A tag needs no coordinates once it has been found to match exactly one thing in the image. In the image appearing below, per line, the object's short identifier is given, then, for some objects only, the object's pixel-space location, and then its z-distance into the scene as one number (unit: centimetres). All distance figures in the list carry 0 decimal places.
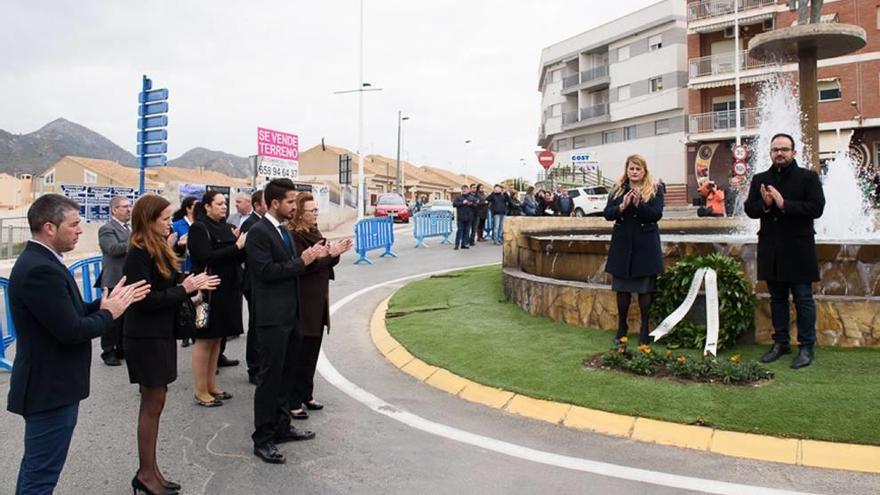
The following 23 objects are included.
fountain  624
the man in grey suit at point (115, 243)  687
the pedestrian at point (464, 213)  1944
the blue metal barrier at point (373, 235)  1631
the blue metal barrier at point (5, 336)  700
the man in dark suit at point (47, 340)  305
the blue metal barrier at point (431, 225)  2059
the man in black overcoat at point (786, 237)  562
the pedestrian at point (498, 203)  2075
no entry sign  2802
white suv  3438
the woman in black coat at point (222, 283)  568
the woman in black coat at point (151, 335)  385
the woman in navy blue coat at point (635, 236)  605
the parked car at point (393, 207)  3709
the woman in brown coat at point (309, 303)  515
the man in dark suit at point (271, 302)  437
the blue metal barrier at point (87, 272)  888
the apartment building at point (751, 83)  3372
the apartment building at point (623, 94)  4559
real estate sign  2617
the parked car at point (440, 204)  4144
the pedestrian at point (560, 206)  2281
